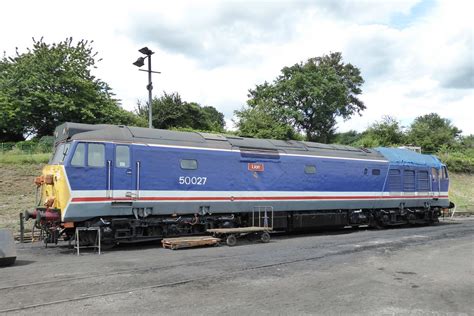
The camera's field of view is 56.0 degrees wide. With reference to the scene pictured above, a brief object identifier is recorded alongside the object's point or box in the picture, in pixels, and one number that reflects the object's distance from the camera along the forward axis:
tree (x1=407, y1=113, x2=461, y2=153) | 51.22
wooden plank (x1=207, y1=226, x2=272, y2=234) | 14.12
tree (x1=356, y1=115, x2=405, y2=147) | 50.43
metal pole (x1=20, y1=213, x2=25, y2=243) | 13.62
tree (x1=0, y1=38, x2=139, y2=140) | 35.34
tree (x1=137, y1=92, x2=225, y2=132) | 43.38
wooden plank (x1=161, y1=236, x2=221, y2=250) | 12.96
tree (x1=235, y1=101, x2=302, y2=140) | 38.74
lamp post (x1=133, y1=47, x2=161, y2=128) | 17.22
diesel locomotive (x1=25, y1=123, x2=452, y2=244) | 12.59
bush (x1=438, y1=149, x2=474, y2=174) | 43.78
